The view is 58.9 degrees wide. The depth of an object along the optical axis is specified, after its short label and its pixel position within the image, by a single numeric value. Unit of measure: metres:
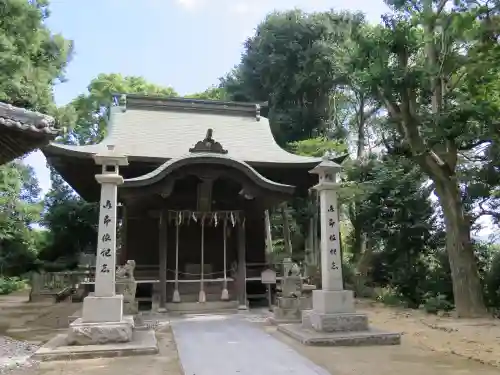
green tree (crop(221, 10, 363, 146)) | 23.67
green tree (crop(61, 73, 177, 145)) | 26.06
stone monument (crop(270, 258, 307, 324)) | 9.30
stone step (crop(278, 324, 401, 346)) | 6.92
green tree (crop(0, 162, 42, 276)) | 20.66
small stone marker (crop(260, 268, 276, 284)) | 11.47
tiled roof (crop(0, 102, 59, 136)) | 3.68
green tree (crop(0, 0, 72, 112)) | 12.75
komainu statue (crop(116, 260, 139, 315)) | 8.41
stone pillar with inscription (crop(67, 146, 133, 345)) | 6.75
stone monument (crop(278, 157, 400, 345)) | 7.10
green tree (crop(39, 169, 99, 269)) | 23.12
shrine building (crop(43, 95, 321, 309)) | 10.96
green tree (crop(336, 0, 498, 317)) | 10.29
